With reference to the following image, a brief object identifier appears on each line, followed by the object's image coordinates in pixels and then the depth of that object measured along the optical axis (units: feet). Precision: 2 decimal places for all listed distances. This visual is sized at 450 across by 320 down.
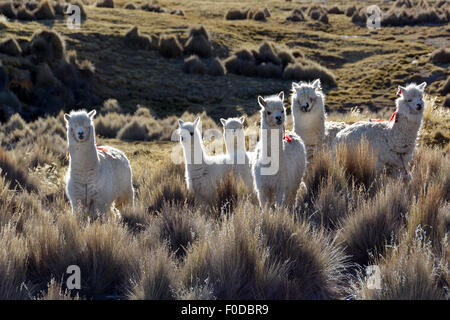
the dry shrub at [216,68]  83.05
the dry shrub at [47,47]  67.72
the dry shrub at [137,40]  86.79
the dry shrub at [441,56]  85.66
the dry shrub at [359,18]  144.52
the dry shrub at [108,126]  53.98
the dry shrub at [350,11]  155.43
